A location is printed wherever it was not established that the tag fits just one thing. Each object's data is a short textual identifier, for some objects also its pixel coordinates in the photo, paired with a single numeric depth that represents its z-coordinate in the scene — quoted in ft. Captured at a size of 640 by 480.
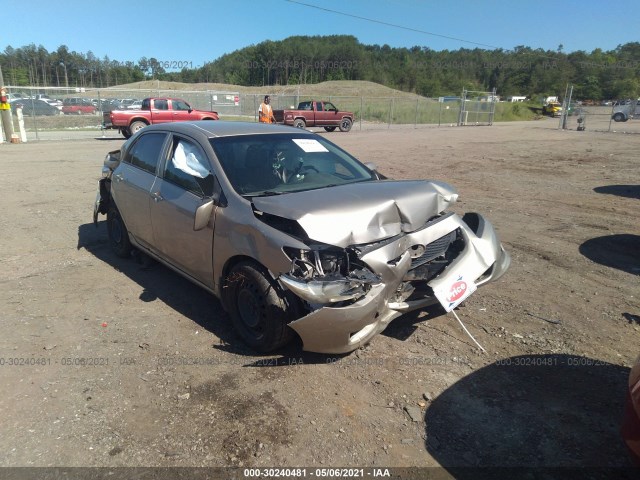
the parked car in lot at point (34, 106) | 81.87
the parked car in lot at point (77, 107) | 102.61
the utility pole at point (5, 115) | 63.52
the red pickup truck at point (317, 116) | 92.68
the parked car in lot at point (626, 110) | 133.90
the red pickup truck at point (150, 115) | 70.76
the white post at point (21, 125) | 67.21
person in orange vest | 53.98
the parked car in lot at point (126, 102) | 87.45
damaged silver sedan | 10.17
